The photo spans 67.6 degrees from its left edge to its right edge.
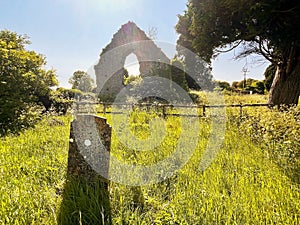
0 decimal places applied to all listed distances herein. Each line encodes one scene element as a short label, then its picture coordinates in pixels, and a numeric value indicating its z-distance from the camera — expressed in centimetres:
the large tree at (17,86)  790
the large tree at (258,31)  729
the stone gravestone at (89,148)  284
